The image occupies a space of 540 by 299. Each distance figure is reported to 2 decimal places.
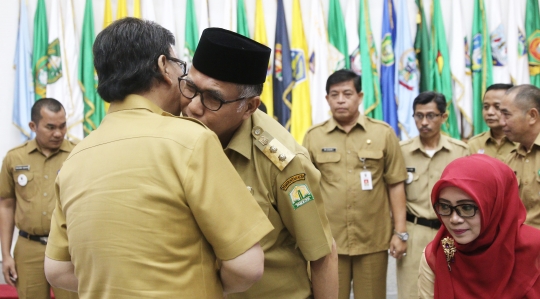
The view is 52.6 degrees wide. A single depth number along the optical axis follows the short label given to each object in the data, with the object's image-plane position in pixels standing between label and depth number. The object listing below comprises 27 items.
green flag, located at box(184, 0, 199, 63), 5.19
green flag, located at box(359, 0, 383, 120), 5.17
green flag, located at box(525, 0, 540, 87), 5.22
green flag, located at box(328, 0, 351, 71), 5.25
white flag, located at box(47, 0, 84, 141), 5.02
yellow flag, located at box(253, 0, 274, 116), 5.22
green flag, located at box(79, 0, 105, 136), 5.06
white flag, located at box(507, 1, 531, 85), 5.21
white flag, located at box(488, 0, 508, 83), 5.21
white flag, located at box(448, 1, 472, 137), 5.21
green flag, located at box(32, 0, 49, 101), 5.01
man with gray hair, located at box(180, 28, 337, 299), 1.56
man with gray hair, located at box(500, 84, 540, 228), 3.16
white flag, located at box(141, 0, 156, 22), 5.16
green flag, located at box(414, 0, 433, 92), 5.22
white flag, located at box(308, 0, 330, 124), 5.22
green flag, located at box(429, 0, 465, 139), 5.20
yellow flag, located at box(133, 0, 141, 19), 5.13
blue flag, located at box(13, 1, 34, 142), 4.94
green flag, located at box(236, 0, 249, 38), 5.21
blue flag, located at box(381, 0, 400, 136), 5.21
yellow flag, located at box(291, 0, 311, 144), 5.21
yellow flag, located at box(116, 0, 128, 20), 5.11
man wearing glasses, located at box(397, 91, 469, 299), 3.62
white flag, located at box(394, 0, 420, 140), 5.18
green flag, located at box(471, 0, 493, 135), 5.20
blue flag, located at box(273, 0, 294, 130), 5.23
